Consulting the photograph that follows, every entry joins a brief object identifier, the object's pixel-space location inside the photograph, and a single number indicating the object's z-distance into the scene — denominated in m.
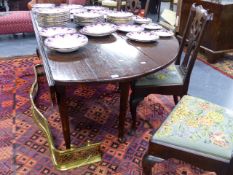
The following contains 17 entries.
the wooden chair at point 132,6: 2.70
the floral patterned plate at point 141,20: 2.13
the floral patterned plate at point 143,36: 1.68
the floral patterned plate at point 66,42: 1.43
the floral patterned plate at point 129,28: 1.88
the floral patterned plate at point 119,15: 2.06
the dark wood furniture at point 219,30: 3.03
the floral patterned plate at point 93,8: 2.44
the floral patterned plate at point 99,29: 1.73
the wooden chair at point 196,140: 1.12
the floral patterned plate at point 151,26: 1.97
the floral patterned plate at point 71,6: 2.44
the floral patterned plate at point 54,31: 1.70
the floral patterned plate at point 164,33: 1.86
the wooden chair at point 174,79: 1.70
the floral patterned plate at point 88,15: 1.95
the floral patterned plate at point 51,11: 1.90
